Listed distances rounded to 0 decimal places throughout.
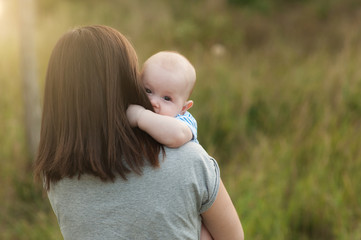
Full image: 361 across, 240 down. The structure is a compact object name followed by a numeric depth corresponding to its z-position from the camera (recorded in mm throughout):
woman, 2535
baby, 2686
